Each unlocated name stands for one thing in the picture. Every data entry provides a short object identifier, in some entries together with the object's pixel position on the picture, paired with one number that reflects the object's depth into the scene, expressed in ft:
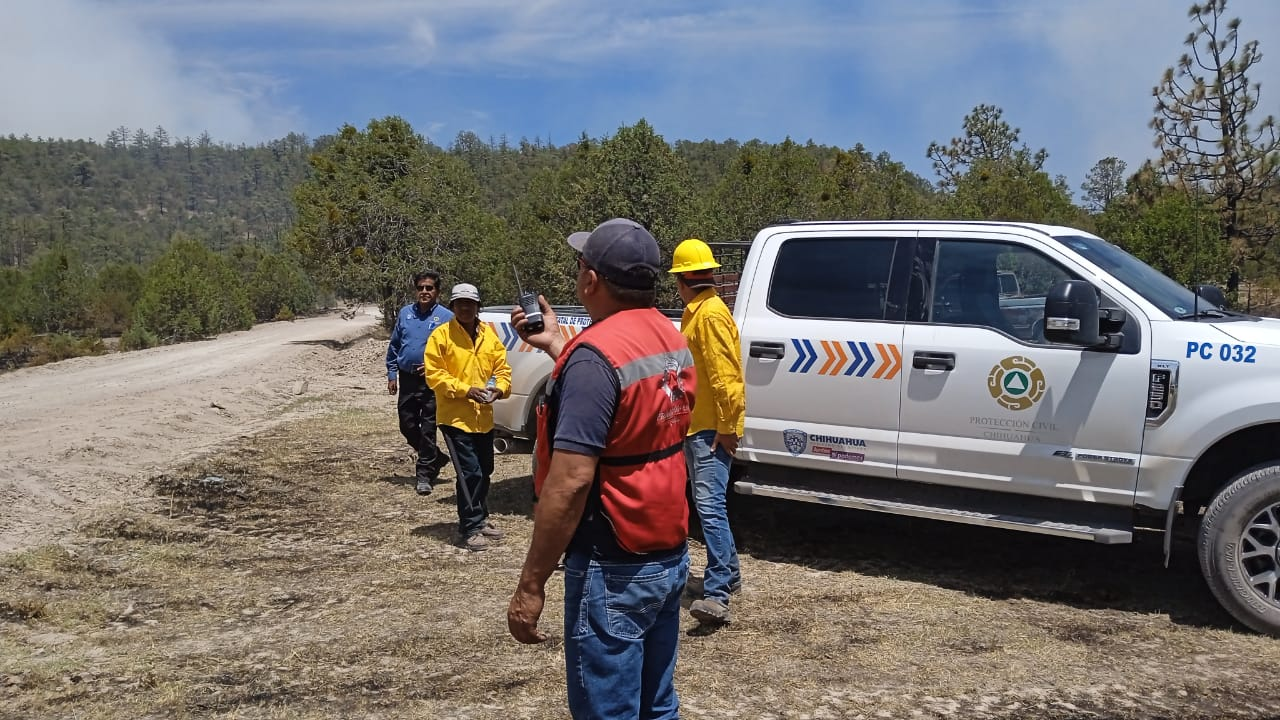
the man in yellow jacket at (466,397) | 20.85
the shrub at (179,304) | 104.58
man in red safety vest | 7.66
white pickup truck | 15.31
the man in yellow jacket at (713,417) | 16.01
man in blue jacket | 25.99
